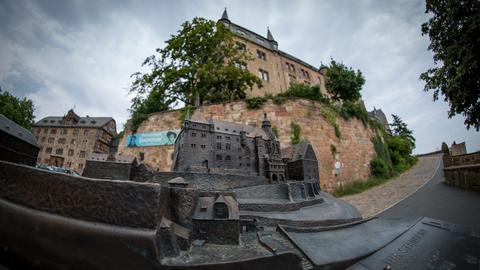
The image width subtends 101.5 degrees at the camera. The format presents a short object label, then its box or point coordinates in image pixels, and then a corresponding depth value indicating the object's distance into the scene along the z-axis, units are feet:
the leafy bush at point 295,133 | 62.85
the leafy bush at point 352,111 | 76.69
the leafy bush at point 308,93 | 77.51
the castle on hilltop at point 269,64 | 110.01
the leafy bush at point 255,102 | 68.64
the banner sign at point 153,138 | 65.98
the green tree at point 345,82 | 84.23
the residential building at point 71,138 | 127.54
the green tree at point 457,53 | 25.40
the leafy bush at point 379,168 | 73.00
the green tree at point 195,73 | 76.69
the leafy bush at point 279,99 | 69.10
